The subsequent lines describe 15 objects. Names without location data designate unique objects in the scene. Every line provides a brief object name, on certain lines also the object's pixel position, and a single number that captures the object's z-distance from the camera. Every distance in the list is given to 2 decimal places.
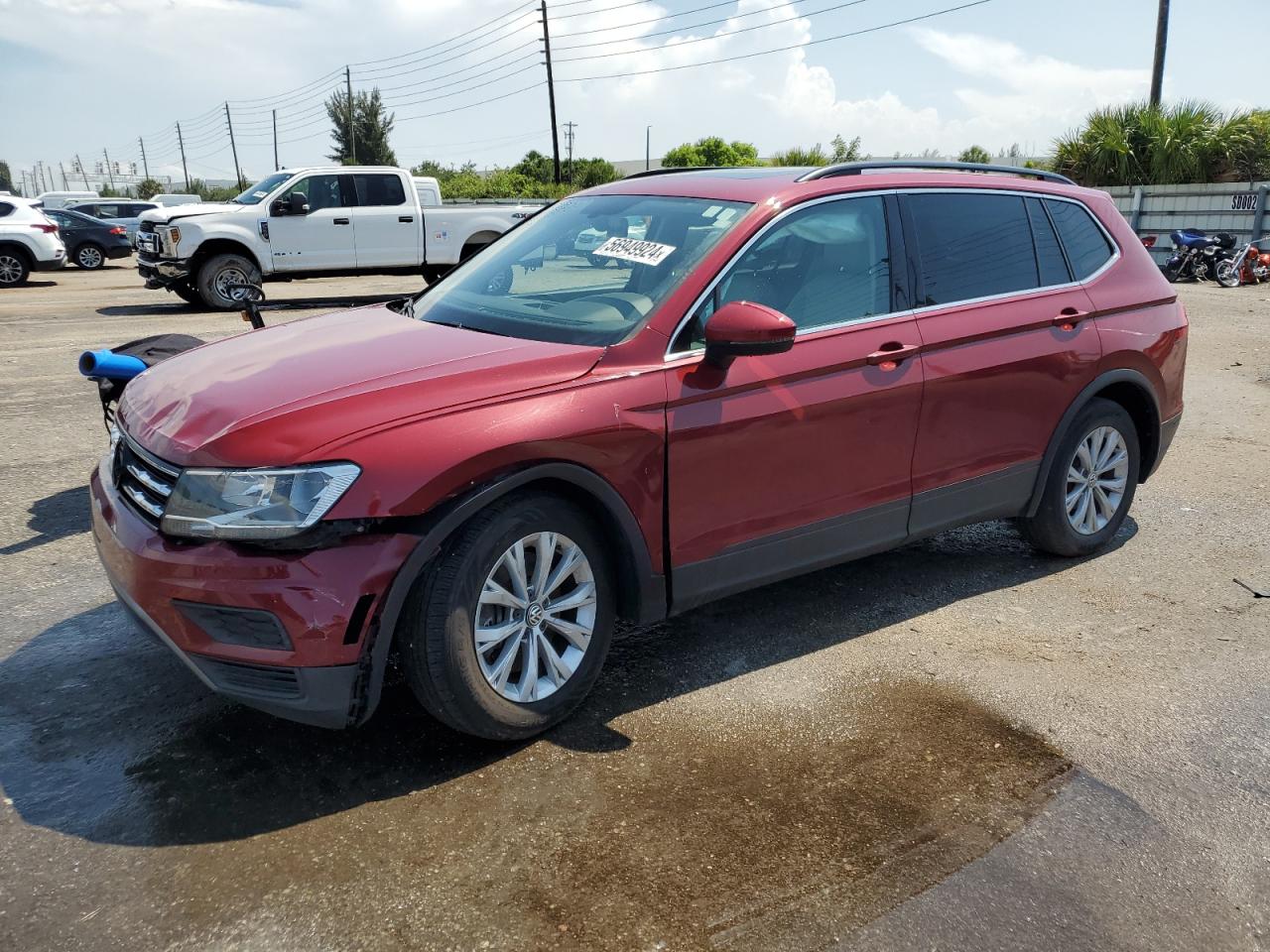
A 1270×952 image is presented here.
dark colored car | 25.06
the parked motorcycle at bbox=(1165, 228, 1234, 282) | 20.11
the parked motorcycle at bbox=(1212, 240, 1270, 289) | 19.55
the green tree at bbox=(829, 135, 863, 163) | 42.38
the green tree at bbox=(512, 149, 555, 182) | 62.69
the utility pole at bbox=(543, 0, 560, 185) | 47.83
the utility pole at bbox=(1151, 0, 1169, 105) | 29.45
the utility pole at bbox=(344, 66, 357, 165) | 68.69
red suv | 2.88
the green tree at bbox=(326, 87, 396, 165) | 68.94
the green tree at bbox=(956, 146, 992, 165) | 39.34
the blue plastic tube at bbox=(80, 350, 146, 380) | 4.91
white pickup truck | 14.89
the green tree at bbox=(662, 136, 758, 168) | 71.44
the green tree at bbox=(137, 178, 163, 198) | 86.56
